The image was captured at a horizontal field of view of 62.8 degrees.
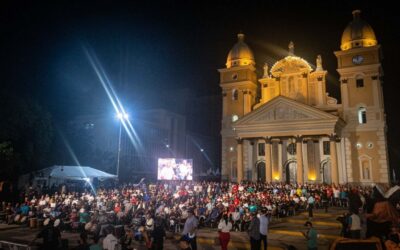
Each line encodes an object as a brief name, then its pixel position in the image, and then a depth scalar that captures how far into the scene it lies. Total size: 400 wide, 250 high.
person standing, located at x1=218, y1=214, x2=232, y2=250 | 10.23
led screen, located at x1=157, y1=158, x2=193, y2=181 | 33.84
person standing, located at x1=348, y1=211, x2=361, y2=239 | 9.81
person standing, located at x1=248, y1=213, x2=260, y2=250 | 9.84
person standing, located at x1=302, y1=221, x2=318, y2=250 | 8.83
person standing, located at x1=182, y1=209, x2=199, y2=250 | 9.59
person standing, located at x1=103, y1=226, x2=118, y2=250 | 8.33
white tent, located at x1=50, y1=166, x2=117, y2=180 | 24.23
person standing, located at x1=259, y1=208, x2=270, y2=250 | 10.37
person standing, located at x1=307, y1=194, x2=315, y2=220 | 18.42
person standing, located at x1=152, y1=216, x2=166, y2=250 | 10.07
